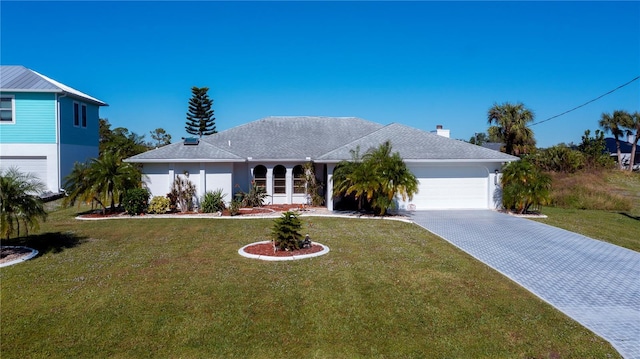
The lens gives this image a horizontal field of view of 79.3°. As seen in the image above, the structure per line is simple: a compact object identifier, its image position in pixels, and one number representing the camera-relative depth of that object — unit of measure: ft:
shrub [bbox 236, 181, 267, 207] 63.10
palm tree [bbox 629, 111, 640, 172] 142.92
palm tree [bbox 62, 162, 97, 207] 52.60
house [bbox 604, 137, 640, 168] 168.35
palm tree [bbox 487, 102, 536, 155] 96.89
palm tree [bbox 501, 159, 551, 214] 56.34
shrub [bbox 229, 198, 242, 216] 56.65
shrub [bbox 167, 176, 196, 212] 59.62
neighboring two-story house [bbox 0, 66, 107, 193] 72.23
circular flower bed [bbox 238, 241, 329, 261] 33.30
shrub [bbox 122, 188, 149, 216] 55.72
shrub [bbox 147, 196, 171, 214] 57.31
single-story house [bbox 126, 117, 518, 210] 59.82
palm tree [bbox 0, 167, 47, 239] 30.30
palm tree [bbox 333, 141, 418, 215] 51.37
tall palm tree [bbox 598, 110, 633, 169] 146.41
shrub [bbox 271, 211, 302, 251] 34.88
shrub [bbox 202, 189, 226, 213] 58.49
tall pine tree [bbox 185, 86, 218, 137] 154.81
